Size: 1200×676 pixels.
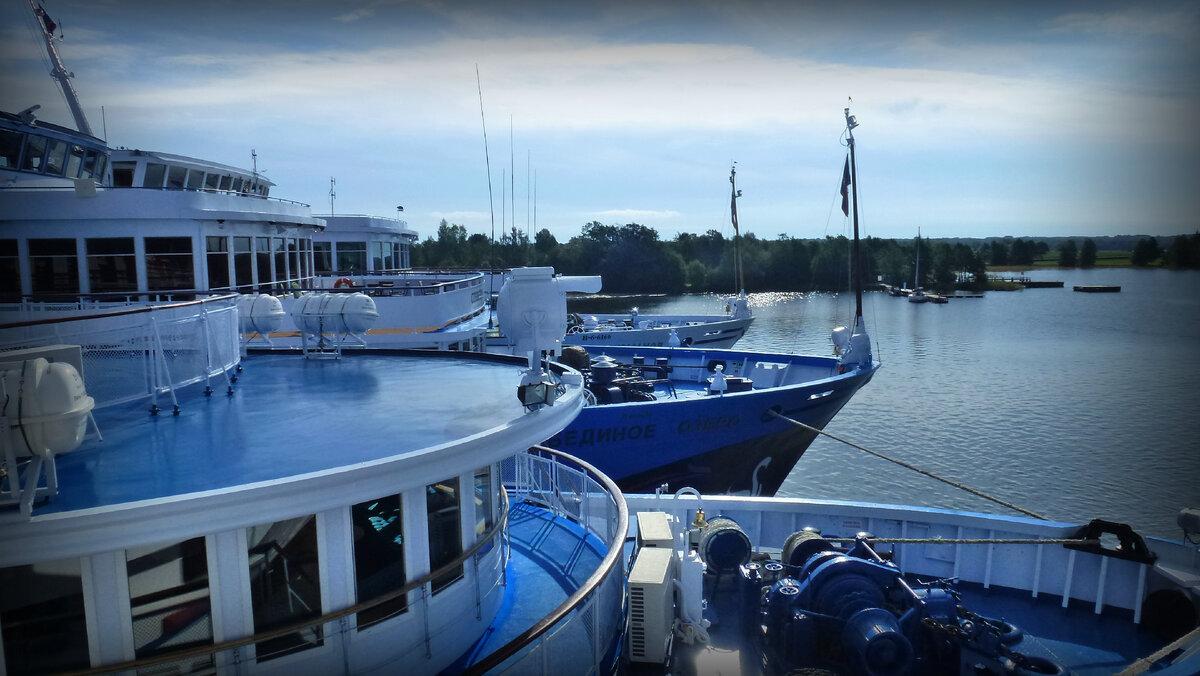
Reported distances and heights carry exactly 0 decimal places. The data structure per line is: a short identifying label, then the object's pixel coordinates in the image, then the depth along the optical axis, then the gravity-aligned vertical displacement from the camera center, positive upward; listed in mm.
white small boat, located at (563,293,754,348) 31242 -2777
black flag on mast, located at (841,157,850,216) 23328 +2622
